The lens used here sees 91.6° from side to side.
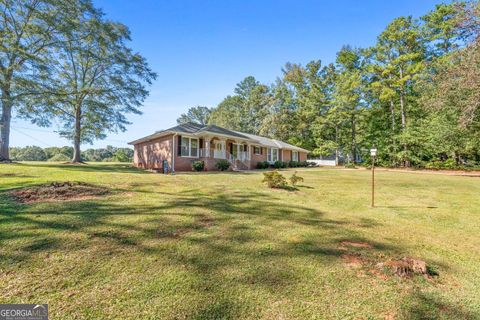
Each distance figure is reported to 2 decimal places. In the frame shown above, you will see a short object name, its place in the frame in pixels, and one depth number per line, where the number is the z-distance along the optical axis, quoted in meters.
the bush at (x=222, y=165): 17.81
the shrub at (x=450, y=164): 24.06
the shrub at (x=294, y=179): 9.55
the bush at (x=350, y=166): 27.81
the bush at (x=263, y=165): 23.36
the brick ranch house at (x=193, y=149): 16.98
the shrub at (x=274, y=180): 9.40
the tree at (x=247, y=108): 42.24
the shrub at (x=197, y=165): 16.72
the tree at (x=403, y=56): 26.05
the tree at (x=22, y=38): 16.50
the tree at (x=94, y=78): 19.86
